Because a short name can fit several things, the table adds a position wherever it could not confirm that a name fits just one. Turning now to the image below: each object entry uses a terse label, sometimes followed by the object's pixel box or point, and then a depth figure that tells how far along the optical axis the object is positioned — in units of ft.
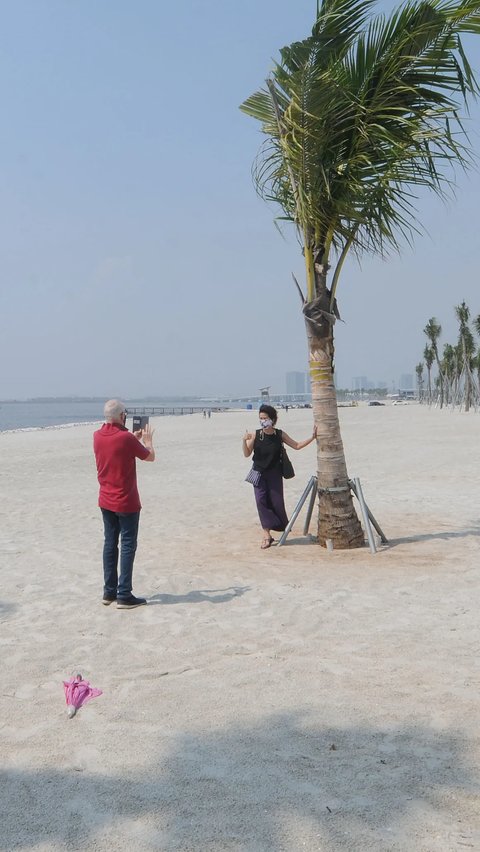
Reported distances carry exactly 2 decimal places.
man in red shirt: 18.90
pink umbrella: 12.76
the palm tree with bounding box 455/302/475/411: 216.33
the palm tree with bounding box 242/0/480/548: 23.35
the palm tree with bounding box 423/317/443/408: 289.33
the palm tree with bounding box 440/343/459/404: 290.97
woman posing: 26.37
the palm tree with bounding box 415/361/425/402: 411.91
